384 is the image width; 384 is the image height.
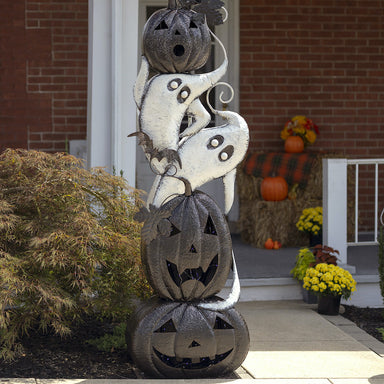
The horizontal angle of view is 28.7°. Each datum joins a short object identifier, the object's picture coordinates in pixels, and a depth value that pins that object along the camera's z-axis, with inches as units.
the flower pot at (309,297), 235.8
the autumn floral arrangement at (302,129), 311.7
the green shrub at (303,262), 231.6
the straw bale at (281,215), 295.3
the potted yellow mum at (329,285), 218.5
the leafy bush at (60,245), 165.2
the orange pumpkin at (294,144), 310.7
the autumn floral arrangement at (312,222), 271.4
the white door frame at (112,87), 216.7
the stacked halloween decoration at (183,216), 157.4
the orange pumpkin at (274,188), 299.6
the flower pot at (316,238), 275.4
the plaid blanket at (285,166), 300.9
